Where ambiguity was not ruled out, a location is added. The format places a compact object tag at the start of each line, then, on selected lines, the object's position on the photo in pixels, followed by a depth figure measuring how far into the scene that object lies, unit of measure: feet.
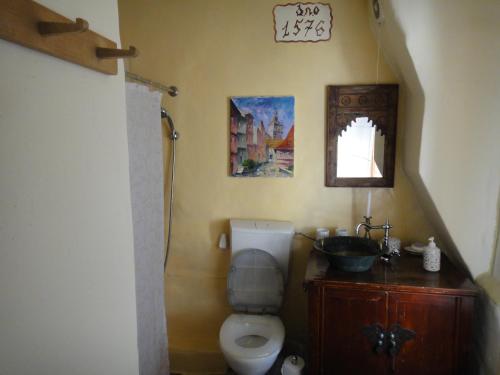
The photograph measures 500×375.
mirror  7.11
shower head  7.71
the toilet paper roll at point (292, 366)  6.54
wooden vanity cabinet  5.65
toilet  7.29
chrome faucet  6.69
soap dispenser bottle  6.16
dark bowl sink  6.14
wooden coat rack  2.10
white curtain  5.25
